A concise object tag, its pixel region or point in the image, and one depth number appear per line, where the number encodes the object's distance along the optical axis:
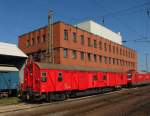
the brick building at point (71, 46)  43.69
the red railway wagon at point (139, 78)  47.38
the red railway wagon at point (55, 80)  23.20
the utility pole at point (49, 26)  32.42
